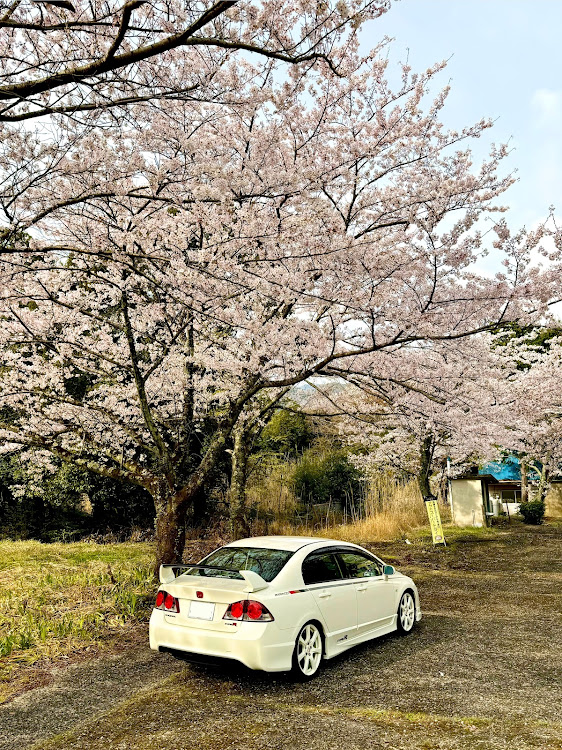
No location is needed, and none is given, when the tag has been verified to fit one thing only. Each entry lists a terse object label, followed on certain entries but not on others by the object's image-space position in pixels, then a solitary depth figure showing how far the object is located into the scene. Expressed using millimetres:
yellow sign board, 14516
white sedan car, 5066
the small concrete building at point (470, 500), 18188
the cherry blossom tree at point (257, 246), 7055
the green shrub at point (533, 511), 19844
